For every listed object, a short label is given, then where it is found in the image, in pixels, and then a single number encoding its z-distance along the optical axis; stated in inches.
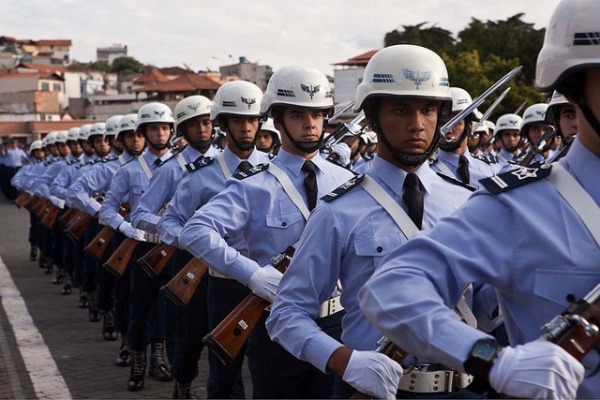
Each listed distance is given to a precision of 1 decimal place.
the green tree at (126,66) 5999.0
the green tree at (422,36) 2758.4
